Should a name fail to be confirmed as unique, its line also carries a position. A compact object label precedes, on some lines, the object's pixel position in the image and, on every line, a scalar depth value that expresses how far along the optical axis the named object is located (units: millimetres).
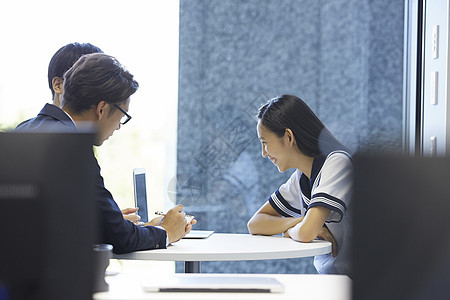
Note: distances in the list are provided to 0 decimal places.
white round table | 3270
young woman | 3576
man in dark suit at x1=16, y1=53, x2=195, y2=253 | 3189
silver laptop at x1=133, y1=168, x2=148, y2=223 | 3638
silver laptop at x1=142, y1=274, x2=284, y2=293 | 2658
